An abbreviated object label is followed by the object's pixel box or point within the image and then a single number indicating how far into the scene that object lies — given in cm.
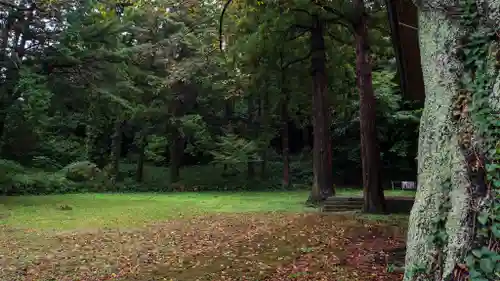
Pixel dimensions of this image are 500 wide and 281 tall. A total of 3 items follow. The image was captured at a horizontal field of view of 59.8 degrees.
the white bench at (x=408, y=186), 2056
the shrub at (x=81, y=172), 2286
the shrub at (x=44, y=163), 2438
